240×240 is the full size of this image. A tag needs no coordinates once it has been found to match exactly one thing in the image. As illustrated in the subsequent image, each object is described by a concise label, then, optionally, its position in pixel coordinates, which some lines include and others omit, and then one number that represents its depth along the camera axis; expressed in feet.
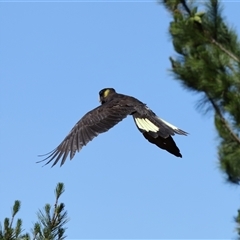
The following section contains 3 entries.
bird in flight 66.13
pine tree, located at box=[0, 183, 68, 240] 52.39
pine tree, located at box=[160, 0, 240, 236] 44.96
